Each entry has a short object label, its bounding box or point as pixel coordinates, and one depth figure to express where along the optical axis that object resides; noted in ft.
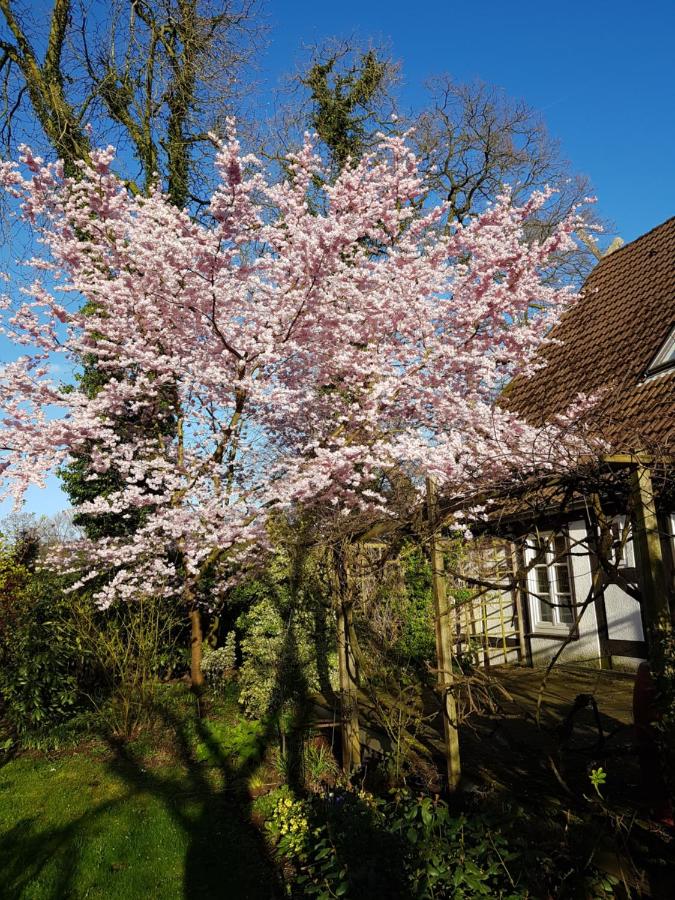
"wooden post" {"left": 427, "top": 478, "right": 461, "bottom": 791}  13.58
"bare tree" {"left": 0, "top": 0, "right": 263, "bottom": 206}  31.48
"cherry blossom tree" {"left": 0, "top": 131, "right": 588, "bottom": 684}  22.00
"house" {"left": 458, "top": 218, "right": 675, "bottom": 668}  28.76
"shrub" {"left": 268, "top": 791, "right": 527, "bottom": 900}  10.15
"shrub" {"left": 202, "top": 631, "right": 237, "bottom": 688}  28.07
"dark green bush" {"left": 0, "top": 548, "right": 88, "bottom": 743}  23.66
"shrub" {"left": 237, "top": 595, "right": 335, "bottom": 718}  23.07
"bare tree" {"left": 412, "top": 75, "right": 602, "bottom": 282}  56.54
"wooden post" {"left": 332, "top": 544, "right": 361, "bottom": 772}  16.78
